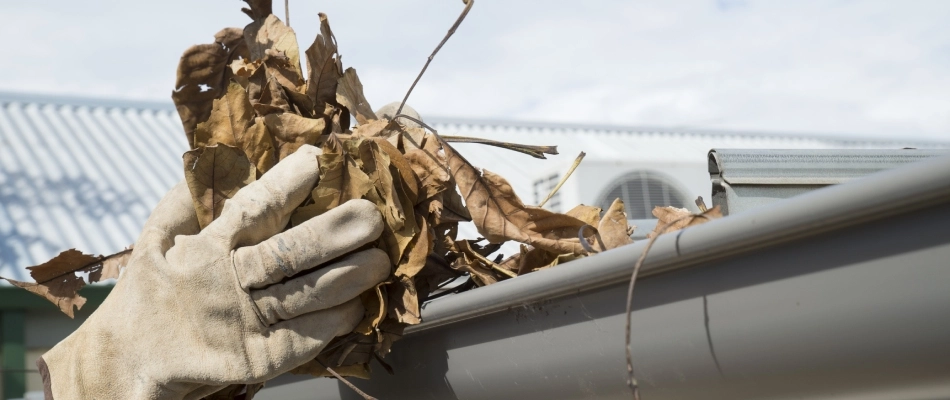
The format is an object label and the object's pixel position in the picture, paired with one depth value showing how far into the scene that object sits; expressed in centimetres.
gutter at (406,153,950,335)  52
